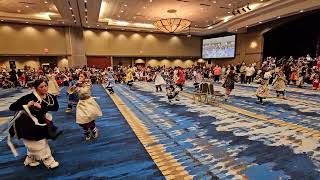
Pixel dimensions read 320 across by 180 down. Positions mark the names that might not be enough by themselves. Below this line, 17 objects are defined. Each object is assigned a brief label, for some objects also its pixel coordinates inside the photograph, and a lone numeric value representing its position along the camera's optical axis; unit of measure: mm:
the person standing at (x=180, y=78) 10037
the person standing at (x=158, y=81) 10102
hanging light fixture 14766
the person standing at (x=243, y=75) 14969
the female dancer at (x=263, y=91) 7020
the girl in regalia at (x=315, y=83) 10797
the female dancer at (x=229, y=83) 7371
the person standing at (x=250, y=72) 14367
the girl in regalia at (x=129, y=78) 11566
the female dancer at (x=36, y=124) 2627
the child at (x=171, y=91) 7116
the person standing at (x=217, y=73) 15808
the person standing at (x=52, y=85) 6869
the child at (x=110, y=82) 9728
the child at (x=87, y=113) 3562
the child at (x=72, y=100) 6012
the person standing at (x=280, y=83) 8047
